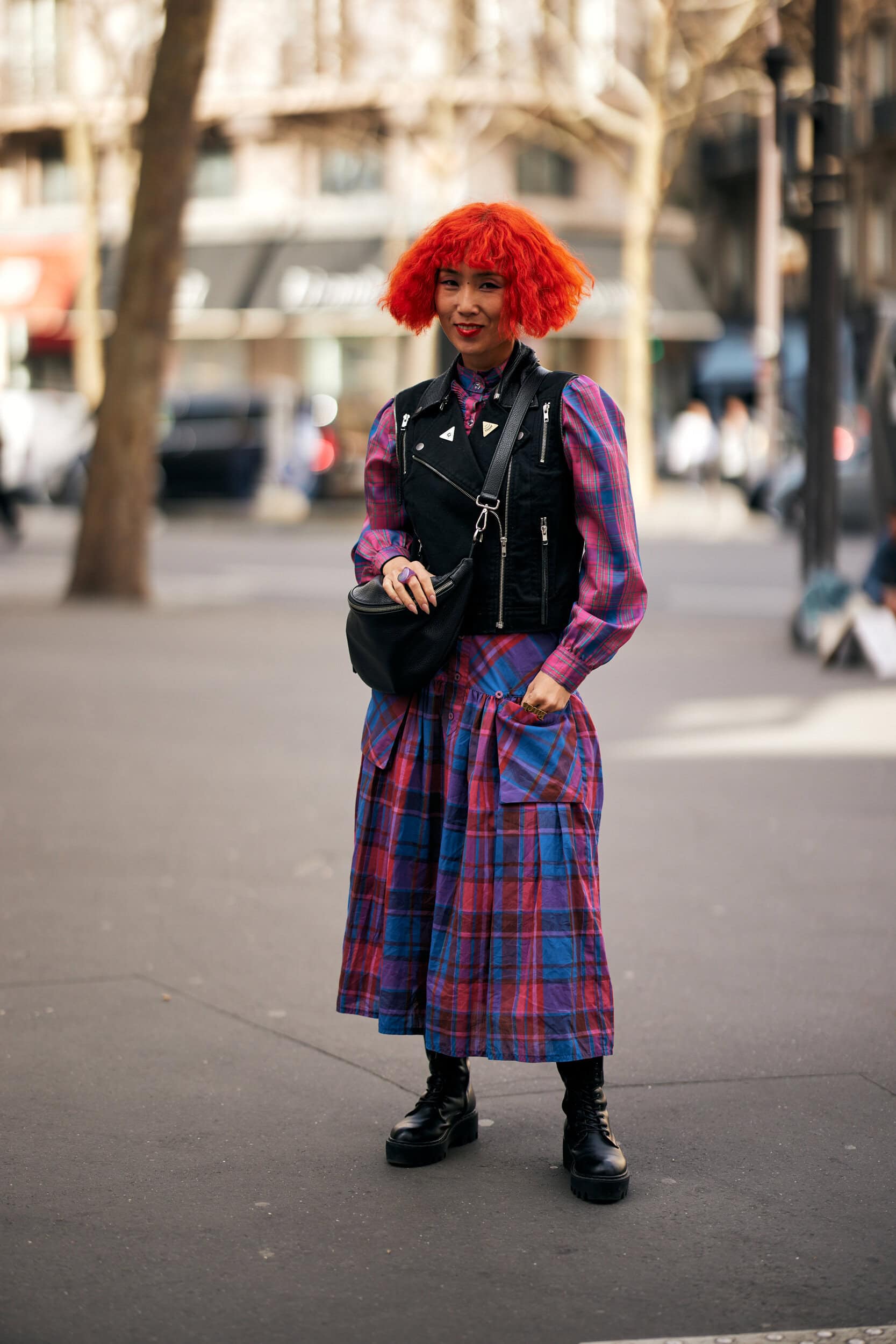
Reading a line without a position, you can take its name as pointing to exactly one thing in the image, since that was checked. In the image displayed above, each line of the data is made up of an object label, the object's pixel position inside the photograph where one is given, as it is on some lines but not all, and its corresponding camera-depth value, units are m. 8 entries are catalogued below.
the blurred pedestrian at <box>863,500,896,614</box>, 11.22
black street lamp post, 11.90
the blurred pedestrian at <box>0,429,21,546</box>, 22.59
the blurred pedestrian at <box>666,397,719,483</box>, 28.55
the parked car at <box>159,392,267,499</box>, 29.44
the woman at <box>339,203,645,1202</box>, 3.55
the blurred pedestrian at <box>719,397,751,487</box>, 28.83
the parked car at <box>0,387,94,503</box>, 30.69
